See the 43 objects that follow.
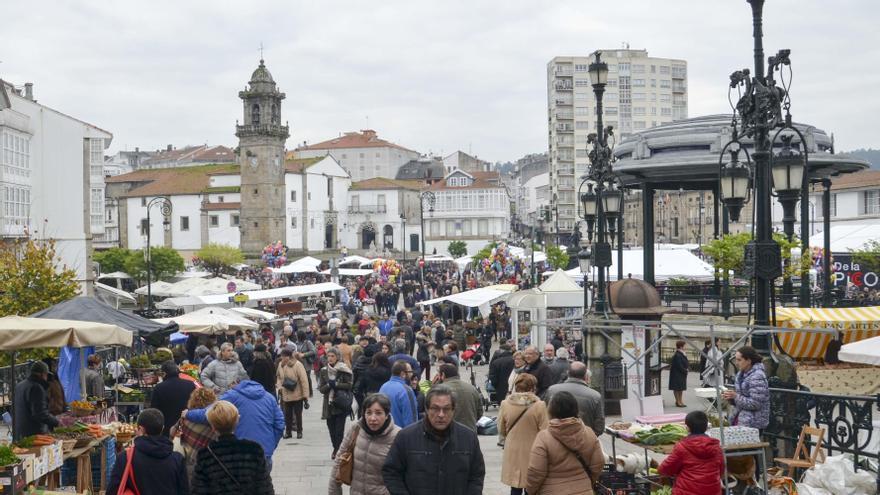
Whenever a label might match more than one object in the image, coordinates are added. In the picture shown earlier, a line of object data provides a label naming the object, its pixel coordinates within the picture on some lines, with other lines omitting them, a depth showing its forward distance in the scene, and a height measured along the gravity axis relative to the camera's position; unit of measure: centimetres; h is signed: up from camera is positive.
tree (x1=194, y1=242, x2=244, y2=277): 6631 -104
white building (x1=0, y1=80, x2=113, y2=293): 3406 +243
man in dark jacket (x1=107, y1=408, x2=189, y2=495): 668 -144
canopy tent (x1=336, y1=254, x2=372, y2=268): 6244 -123
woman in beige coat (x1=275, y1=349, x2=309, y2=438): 1425 -205
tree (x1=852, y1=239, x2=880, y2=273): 3589 -86
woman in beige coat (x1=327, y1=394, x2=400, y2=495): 663 -133
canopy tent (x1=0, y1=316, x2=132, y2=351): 1005 -90
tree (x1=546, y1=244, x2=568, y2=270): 4908 -100
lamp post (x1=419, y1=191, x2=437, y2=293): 9235 +398
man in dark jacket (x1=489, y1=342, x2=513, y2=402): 1485 -193
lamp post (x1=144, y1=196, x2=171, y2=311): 3185 +160
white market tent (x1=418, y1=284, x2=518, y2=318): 2545 -147
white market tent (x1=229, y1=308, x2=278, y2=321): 2591 -188
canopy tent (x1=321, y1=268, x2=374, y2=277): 5322 -167
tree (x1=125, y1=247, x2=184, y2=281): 5766 -117
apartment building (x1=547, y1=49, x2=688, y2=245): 10575 +1383
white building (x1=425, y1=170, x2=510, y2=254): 10656 +245
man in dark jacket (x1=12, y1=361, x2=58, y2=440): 1050 -168
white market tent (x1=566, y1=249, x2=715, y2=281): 2927 -92
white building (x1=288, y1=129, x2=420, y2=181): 12775 +1049
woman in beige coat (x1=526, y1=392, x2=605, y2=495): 681 -145
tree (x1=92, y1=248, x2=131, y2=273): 5981 -96
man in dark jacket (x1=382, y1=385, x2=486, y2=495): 601 -128
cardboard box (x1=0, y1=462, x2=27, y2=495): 805 -183
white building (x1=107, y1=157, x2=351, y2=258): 9175 +321
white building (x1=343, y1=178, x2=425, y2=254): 10431 +229
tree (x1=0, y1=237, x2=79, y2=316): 1997 -79
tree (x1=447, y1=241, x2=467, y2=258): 9991 -99
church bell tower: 8288 +641
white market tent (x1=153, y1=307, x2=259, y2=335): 2028 -160
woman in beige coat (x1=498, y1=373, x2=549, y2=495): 853 -160
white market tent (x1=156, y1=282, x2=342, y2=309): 2845 -164
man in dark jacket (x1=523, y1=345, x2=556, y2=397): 1184 -152
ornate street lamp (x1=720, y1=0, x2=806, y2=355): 1034 +64
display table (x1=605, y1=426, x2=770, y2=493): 847 -181
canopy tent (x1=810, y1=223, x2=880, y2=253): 3912 -21
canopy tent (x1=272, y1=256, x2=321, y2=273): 4944 -124
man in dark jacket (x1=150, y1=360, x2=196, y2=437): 1009 -152
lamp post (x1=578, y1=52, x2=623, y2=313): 1773 +80
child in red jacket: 767 -168
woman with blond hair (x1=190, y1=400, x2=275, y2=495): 645 -142
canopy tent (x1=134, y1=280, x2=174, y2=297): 3339 -152
